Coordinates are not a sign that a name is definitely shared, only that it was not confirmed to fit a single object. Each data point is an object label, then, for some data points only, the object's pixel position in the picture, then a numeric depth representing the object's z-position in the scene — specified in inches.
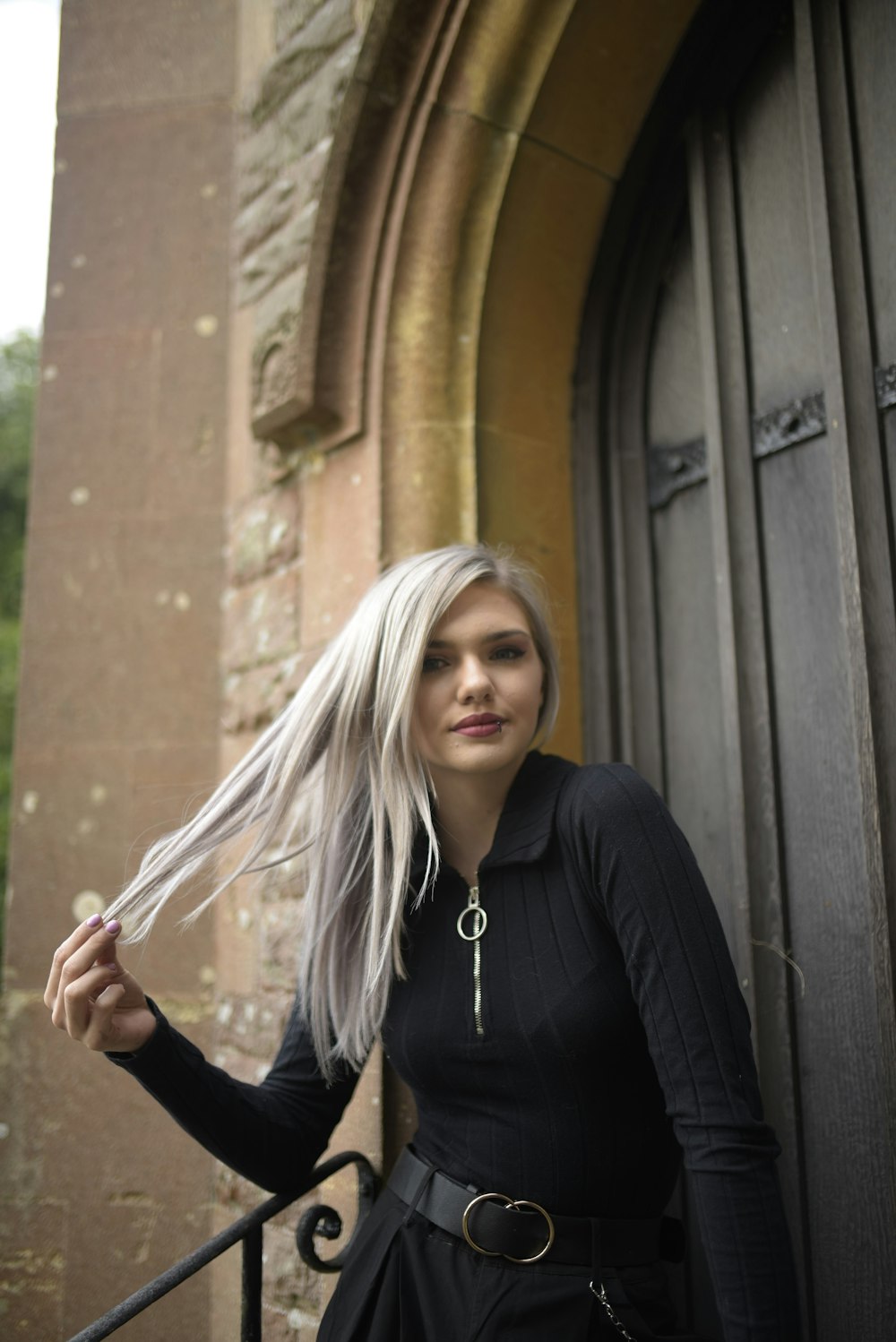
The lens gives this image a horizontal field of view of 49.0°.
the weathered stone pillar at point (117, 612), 102.0
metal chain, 49.7
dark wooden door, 66.4
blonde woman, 49.0
